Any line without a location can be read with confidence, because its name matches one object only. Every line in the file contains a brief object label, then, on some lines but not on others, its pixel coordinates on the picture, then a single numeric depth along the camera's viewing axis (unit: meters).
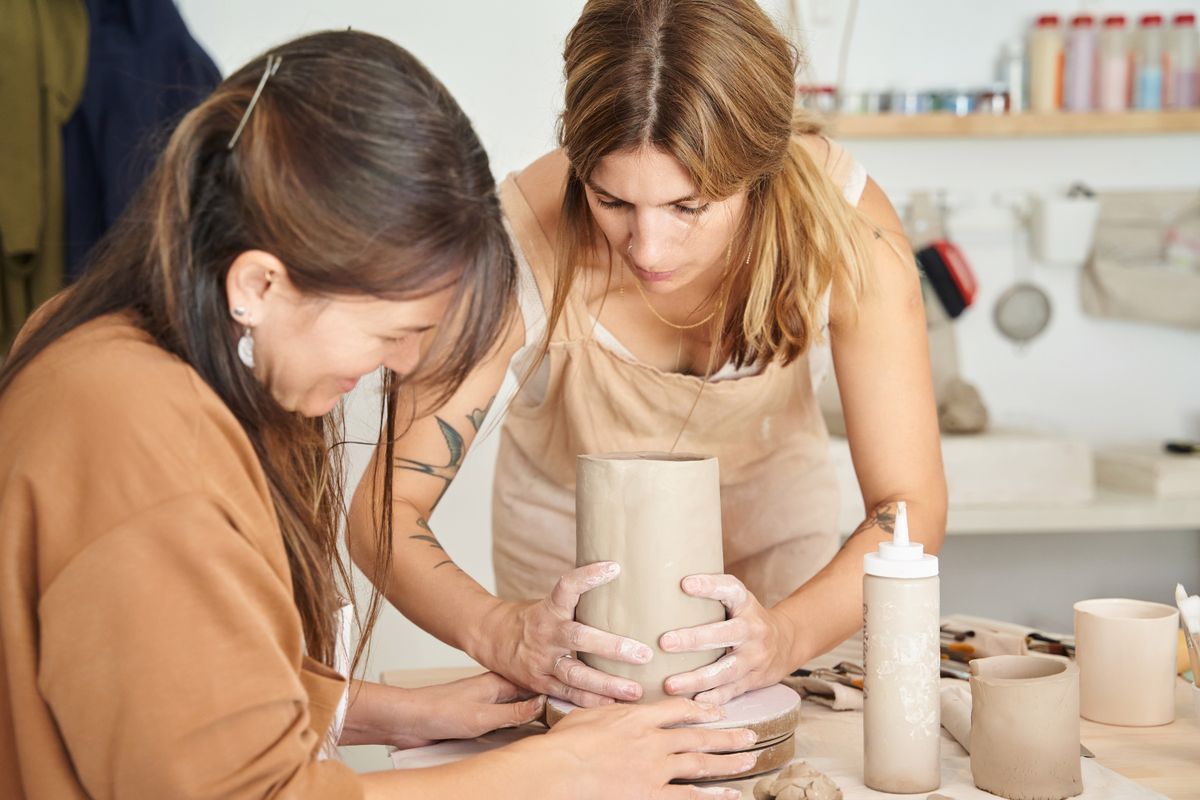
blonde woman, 1.25
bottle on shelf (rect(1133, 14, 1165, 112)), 3.10
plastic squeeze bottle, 1.04
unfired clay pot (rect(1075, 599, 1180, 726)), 1.22
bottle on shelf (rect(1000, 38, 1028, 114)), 3.09
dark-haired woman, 0.76
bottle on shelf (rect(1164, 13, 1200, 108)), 3.11
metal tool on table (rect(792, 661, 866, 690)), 1.33
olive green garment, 2.62
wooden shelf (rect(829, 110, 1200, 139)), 3.03
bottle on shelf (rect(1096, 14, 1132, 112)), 3.08
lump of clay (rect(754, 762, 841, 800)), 0.98
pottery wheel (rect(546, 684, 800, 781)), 1.11
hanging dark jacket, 2.66
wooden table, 1.09
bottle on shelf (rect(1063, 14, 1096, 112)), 3.08
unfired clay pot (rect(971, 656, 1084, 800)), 1.01
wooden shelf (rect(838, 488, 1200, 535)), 2.72
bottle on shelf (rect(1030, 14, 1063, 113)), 3.06
